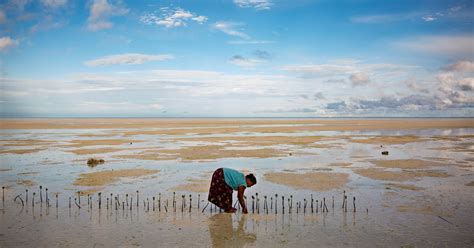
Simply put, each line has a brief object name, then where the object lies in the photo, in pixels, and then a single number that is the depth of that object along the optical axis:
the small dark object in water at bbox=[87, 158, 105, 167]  20.71
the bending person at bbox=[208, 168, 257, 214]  10.66
